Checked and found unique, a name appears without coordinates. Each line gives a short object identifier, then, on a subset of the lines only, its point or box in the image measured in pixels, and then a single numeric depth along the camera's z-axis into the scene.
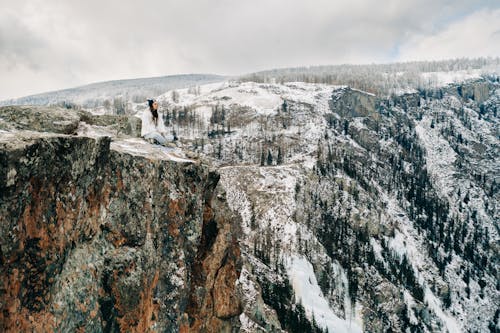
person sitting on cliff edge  21.59
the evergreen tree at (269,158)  161.38
